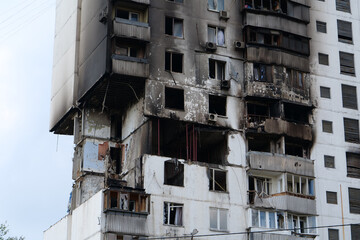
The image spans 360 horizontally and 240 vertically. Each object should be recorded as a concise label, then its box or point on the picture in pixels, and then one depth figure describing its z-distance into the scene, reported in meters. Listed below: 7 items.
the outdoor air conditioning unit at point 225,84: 64.12
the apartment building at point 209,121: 60.09
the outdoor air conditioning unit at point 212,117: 62.59
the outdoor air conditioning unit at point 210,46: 64.43
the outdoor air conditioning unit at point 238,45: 65.62
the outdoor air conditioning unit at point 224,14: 66.06
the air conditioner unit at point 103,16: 62.62
